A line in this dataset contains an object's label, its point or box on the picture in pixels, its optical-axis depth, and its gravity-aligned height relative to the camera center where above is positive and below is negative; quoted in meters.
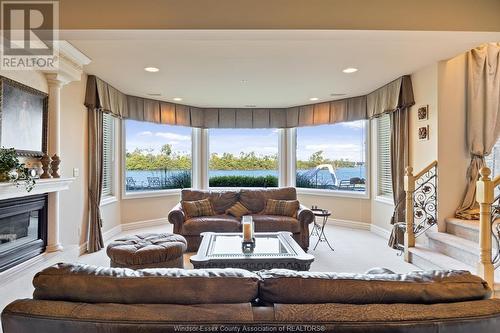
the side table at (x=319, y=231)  4.71 -1.19
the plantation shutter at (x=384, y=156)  5.68 +0.21
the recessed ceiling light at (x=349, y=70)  4.32 +1.39
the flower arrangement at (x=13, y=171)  2.90 -0.03
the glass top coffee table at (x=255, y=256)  2.99 -0.89
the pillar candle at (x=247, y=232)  3.51 -0.74
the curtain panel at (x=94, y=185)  4.64 -0.27
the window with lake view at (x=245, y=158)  7.43 +0.22
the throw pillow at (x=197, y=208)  4.96 -0.66
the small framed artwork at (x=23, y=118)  3.09 +0.54
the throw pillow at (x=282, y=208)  5.00 -0.67
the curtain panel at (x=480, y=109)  4.14 +0.78
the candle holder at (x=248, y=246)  3.29 -0.87
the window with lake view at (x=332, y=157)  6.44 +0.23
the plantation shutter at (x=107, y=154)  5.63 +0.25
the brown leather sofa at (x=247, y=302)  1.12 -0.53
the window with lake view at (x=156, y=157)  6.33 +0.24
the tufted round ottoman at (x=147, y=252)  3.10 -0.87
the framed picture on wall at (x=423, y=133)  4.37 +0.49
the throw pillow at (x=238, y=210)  5.10 -0.72
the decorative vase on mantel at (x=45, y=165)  3.66 +0.03
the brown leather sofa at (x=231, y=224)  4.58 -0.86
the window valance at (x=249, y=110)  4.77 +1.16
